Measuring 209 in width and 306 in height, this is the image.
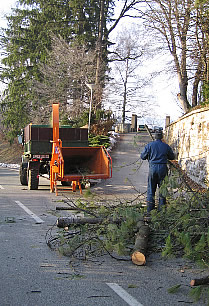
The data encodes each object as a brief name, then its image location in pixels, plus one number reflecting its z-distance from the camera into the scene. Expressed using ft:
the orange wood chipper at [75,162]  41.86
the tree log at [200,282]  14.32
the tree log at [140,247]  18.38
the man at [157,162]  29.27
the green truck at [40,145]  47.73
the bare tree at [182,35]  68.45
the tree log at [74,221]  22.09
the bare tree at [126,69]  124.60
